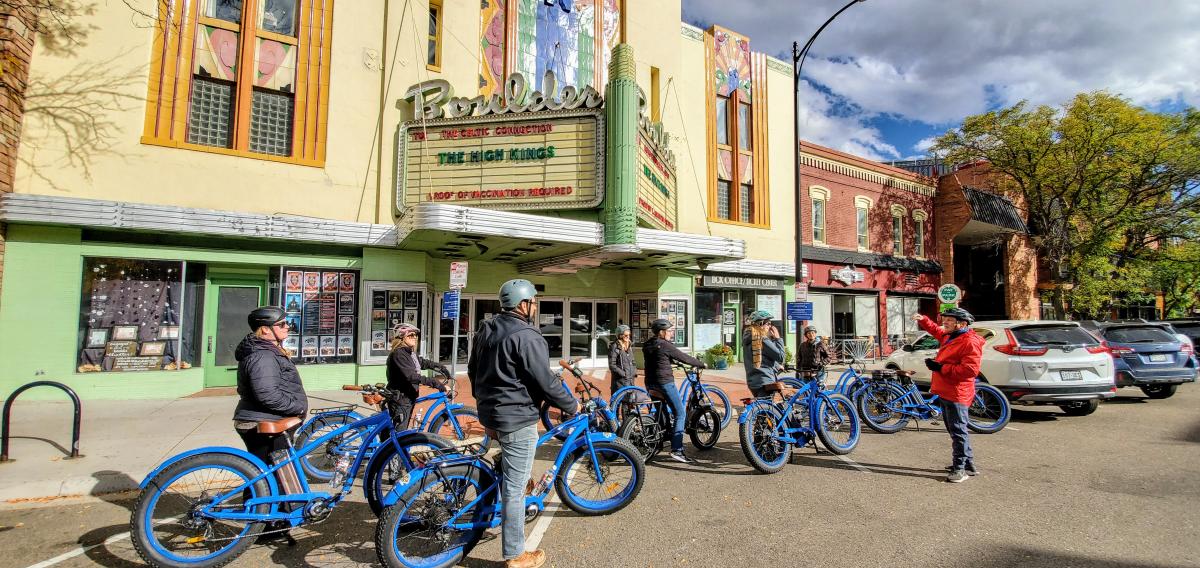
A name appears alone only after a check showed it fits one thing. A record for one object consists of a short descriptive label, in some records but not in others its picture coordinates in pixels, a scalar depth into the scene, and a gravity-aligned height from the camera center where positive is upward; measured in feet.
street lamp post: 42.86 +18.43
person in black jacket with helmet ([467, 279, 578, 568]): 11.32 -1.88
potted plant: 52.54 -3.96
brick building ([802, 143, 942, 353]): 65.98 +9.76
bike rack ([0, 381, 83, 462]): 18.49 -4.60
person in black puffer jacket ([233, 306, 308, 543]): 12.46 -1.85
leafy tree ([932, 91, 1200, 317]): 62.69 +18.50
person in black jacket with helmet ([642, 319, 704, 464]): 20.13 -2.18
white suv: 26.03 -2.10
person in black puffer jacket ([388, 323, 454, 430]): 18.98 -2.24
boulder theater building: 32.22 +8.70
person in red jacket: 17.78 -2.01
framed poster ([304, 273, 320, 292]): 37.47 +2.08
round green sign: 39.65 +2.09
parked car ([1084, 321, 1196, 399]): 32.86 -2.11
